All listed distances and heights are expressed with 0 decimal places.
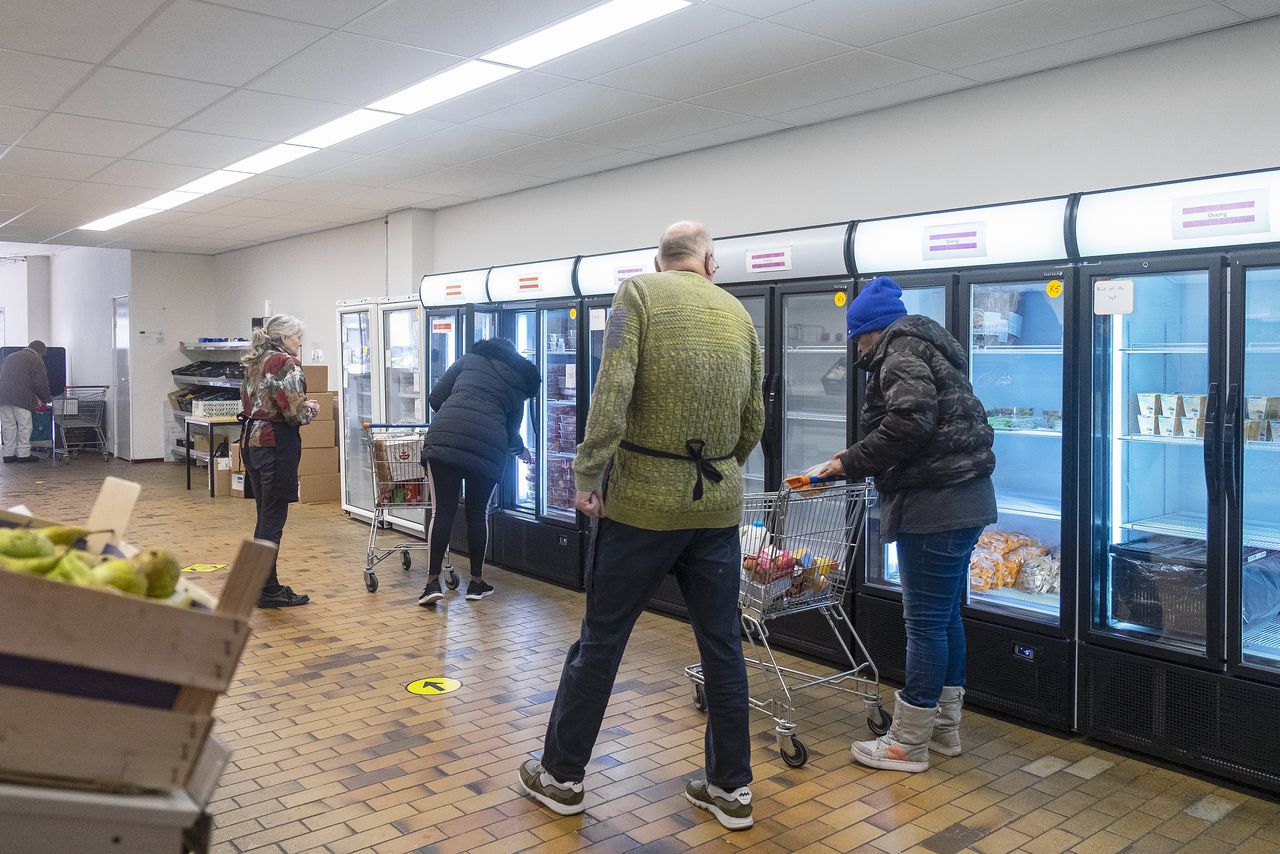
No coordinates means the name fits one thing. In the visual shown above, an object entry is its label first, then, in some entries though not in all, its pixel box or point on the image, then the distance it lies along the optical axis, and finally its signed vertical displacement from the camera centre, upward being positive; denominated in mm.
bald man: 3014 -340
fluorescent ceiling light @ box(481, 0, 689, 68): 3916 +1525
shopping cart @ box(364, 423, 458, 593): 6527 -567
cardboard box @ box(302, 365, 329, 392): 10961 +124
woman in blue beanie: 3510 -360
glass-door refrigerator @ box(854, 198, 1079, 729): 3918 -183
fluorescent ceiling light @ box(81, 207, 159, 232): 9859 +1805
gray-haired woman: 5754 -224
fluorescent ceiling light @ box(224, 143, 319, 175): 6714 +1651
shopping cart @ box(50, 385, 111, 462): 14719 -464
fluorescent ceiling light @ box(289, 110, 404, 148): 5742 +1610
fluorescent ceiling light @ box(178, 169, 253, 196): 7761 +1711
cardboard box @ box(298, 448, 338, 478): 10289 -779
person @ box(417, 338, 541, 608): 5781 -246
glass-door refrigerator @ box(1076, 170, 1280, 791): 3410 -360
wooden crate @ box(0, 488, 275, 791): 1488 -453
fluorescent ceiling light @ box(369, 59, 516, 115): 4797 +1563
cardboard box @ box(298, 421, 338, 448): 10367 -487
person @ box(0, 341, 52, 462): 13250 -43
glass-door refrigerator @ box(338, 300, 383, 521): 8883 -158
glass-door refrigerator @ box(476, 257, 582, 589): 6402 -225
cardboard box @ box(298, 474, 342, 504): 10258 -1054
